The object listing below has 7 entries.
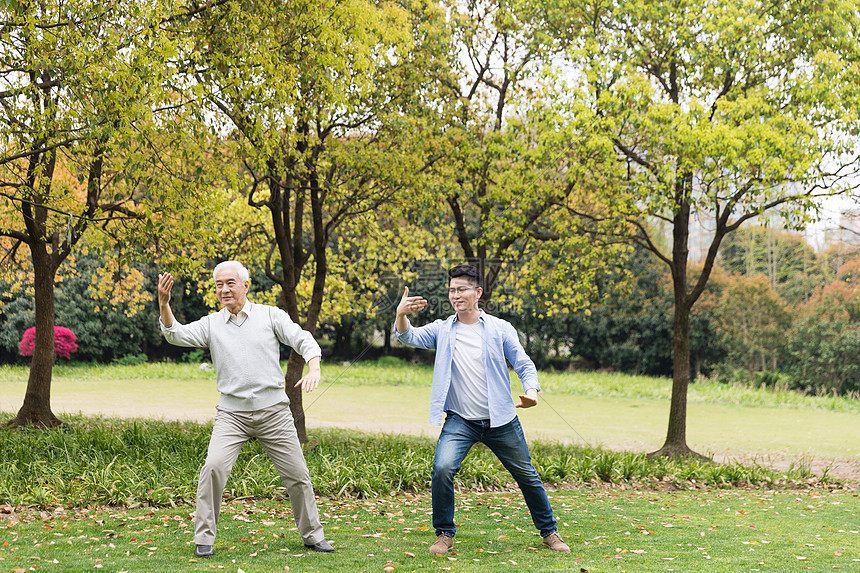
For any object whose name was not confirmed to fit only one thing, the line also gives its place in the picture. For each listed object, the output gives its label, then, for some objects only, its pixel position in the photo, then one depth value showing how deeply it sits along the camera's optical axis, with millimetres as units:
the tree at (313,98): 8188
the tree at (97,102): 6590
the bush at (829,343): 24391
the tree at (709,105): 9367
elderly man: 4512
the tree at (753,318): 26719
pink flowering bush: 25031
